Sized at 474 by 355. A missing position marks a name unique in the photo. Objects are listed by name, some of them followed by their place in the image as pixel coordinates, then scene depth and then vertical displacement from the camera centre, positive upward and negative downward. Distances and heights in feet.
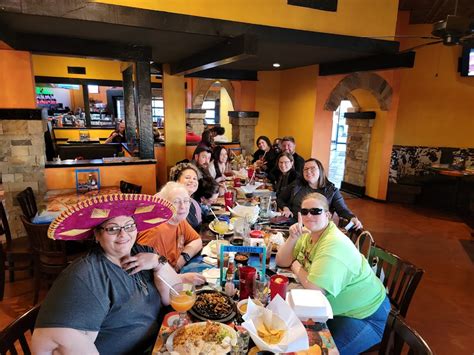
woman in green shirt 6.29 -3.25
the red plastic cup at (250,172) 16.47 -2.89
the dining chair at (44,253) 9.74 -4.40
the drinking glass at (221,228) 9.02 -3.13
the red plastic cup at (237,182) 14.88 -3.08
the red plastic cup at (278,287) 5.93 -3.09
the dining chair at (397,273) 7.31 -3.68
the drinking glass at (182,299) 5.37 -3.05
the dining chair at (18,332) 4.68 -3.31
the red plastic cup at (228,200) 11.60 -3.01
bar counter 14.90 -2.84
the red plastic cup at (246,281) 6.10 -3.09
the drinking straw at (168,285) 5.50 -2.96
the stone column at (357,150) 25.59 -2.57
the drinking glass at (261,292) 5.93 -3.24
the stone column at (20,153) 14.15 -1.92
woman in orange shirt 7.67 -2.95
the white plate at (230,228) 9.24 -3.25
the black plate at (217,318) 5.50 -3.42
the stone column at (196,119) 31.71 -0.48
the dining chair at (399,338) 4.68 -3.30
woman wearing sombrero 4.17 -2.52
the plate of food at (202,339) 4.74 -3.38
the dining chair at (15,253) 11.14 -4.87
